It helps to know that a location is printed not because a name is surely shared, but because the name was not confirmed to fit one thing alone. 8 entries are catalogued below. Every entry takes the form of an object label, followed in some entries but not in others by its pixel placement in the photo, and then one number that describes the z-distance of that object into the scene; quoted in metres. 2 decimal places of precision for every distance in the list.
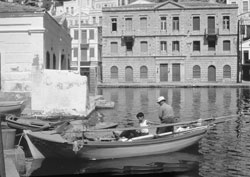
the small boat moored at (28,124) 14.38
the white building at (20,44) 20.08
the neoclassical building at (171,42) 55.75
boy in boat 12.76
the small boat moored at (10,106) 17.05
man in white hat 13.10
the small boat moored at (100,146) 11.32
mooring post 5.84
